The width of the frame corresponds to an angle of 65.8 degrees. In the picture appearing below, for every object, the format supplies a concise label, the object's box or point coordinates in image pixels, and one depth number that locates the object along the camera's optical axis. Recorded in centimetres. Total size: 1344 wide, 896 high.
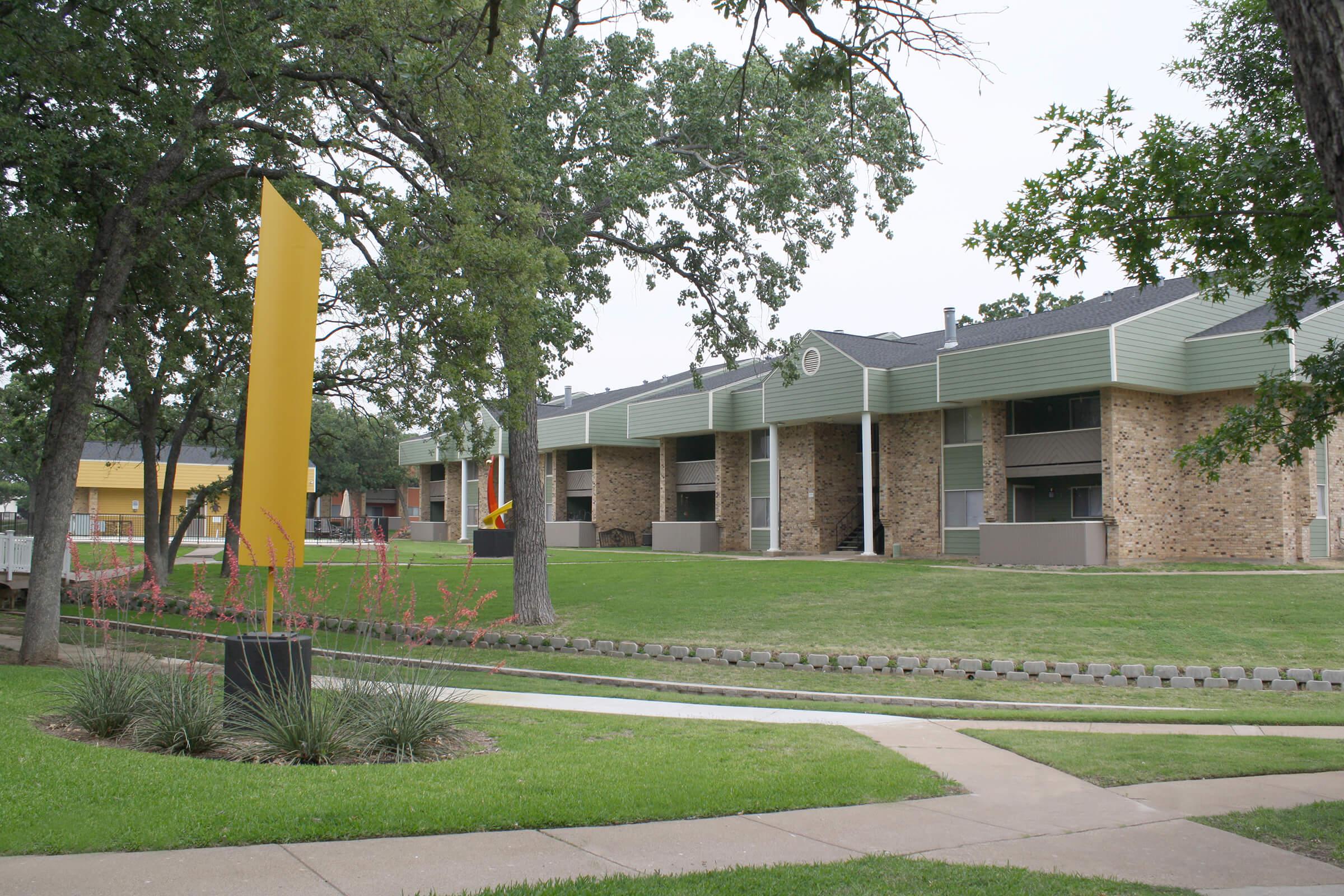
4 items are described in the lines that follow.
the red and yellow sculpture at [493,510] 4097
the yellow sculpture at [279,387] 876
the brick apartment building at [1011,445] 2805
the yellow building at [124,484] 6062
